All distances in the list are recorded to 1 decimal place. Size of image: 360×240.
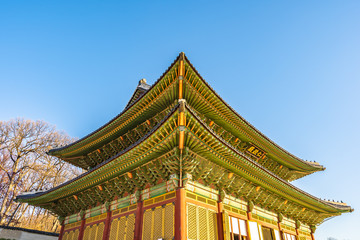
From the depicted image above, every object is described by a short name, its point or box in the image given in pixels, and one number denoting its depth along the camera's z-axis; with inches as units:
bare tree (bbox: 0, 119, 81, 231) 1128.2
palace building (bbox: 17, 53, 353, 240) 349.1
